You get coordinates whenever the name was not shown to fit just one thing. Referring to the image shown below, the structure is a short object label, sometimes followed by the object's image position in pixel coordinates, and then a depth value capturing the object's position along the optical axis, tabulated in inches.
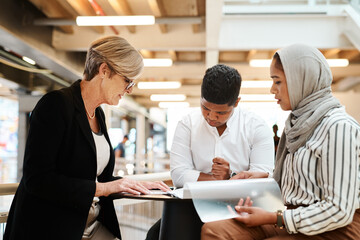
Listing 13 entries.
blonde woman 67.4
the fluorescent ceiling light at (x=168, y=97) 547.8
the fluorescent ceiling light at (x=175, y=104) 619.2
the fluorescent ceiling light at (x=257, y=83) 390.3
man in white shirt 83.6
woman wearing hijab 53.9
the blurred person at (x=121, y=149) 502.7
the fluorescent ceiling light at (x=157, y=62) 322.2
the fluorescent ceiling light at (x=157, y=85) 425.1
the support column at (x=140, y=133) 706.8
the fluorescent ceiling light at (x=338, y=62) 319.0
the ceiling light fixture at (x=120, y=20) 212.7
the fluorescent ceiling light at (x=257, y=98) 508.1
